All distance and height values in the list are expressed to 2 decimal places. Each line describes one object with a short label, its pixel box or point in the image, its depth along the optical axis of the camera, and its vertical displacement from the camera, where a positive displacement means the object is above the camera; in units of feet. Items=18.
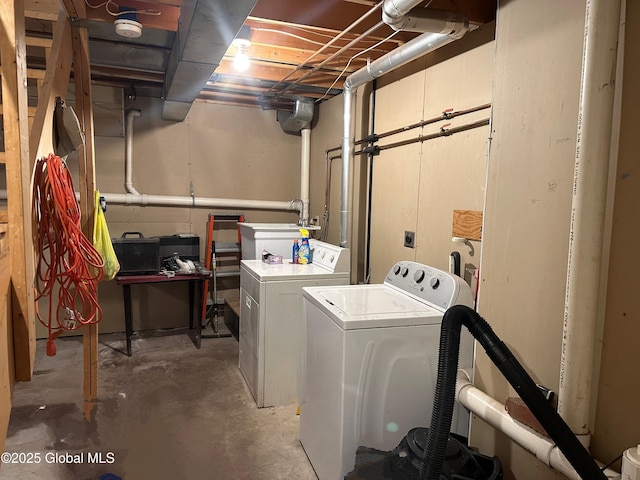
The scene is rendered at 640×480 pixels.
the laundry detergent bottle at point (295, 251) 10.53 -1.15
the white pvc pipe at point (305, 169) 14.29 +1.27
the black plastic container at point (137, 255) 11.93 -1.55
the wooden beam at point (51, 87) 5.57 +1.69
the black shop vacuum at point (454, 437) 3.33 -1.93
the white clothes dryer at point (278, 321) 9.00 -2.54
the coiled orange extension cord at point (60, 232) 5.98 -0.49
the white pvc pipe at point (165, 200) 13.15 +0.09
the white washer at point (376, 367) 5.75 -2.28
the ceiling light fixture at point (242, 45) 8.54 +3.32
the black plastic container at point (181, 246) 13.46 -1.42
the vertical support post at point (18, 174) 3.74 +0.23
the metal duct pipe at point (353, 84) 7.35 +2.79
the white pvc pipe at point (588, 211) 3.24 +0.02
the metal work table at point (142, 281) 11.75 -2.25
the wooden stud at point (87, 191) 8.38 +0.18
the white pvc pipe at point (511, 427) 3.55 -2.10
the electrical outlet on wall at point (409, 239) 8.85 -0.65
